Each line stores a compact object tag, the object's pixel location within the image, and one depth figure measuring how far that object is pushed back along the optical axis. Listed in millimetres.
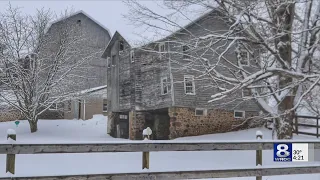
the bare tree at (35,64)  27547
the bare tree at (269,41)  13609
